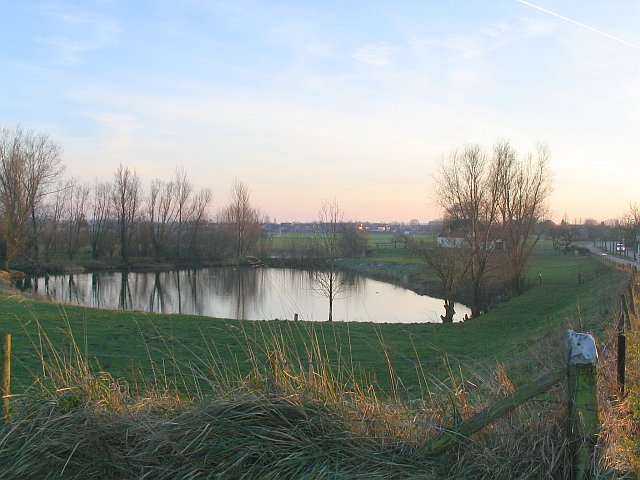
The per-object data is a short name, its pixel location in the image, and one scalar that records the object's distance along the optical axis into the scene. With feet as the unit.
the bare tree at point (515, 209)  102.63
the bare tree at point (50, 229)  179.93
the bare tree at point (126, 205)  200.80
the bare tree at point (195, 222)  206.90
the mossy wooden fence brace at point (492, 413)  10.53
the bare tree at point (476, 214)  94.43
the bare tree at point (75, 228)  193.73
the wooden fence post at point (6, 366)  13.17
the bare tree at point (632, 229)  168.76
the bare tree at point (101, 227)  194.49
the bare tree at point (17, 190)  141.38
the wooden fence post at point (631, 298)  32.78
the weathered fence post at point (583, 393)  10.50
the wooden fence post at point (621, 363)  13.74
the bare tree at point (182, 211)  212.84
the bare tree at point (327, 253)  83.97
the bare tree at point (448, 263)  89.51
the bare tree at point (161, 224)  204.85
